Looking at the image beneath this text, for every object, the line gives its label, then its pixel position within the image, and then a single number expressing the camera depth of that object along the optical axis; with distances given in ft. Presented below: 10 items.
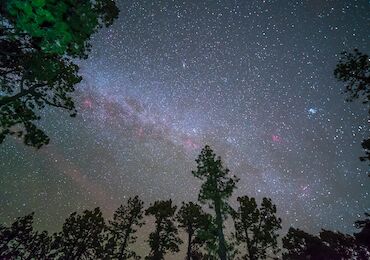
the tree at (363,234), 65.69
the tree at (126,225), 80.94
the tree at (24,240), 66.68
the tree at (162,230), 80.71
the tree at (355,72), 39.58
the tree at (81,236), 80.28
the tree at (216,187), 63.93
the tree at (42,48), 15.29
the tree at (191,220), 78.18
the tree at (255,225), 71.26
